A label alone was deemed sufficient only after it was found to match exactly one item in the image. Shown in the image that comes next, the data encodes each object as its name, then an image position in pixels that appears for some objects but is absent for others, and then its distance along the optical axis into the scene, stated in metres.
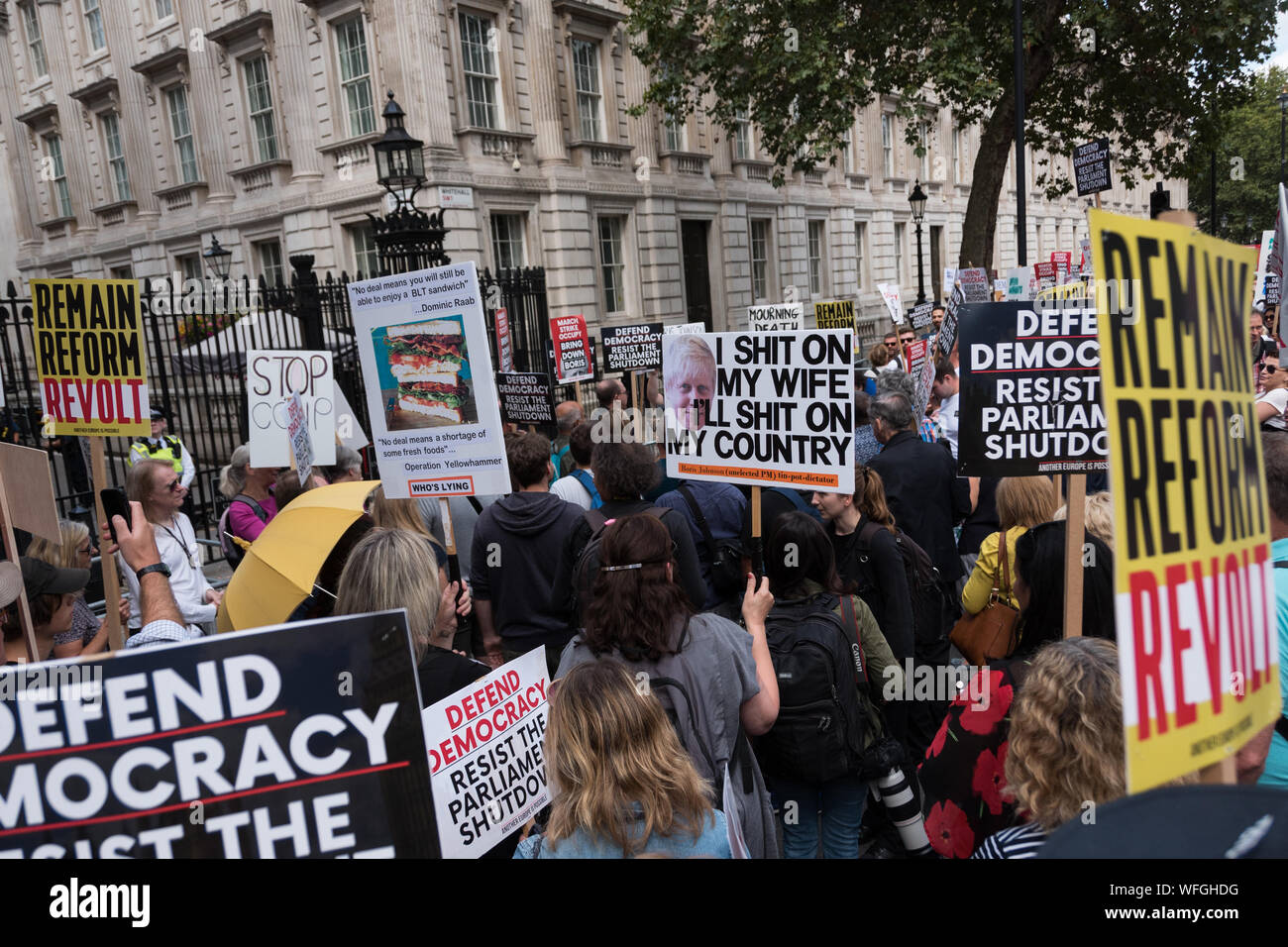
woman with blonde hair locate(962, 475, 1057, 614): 3.42
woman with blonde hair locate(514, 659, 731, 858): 1.85
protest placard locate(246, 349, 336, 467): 5.39
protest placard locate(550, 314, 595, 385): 10.24
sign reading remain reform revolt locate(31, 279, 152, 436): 4.12
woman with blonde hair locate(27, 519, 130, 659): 3.55
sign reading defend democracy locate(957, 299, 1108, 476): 3.33
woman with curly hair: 1.81
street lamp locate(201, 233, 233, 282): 16.69
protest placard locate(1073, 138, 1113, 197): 11.32
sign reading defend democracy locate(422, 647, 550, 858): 2.44
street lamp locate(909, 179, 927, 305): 20.98
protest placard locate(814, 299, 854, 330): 9.09
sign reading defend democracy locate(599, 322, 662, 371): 9.45
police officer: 7.76
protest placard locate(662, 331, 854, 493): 3.85
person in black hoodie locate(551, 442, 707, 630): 4.06
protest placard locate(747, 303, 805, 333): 9.98
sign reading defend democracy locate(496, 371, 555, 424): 7.43
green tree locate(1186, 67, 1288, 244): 39.70
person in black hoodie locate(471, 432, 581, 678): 4.07
